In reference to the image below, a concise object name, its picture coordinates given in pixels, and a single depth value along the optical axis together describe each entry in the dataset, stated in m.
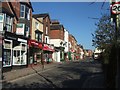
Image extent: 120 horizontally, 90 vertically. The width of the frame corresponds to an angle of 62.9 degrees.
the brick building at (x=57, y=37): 24.89
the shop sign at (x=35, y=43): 14.30
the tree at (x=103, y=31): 8.15
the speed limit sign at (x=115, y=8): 3.16
